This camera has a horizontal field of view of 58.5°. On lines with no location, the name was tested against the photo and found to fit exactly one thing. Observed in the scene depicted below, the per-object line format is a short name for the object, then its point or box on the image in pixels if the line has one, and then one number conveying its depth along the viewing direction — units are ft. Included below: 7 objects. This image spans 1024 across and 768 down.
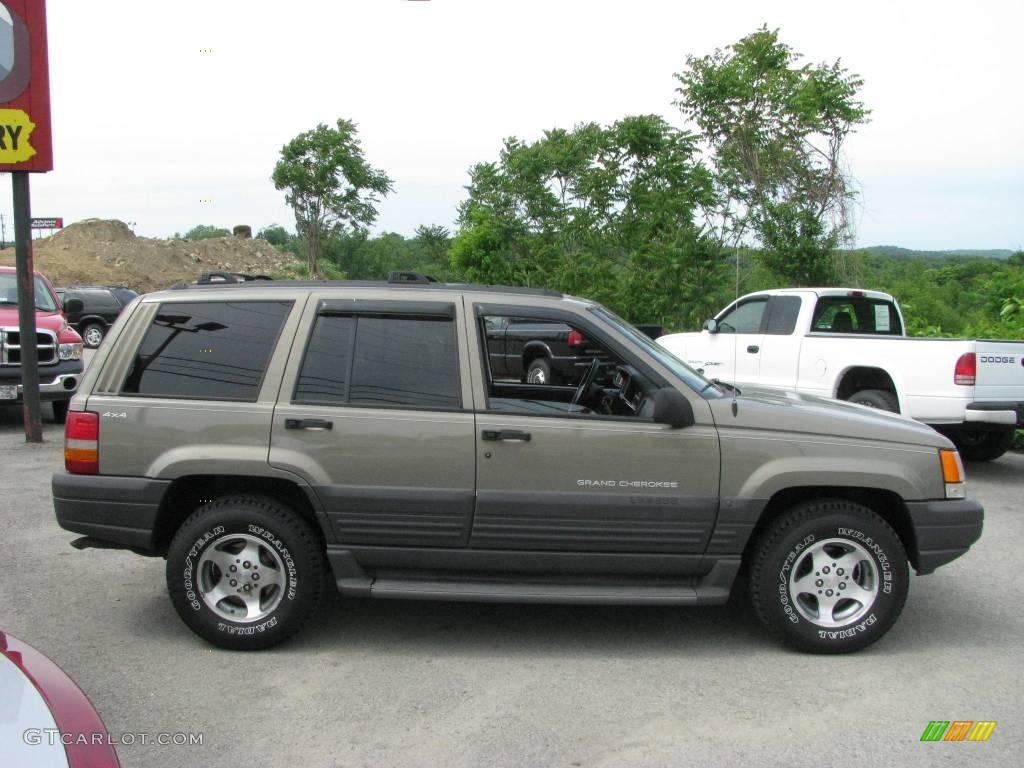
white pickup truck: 28.12
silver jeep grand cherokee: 14.85
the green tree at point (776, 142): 57.31
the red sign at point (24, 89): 32.42
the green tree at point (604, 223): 59.31
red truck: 37.22
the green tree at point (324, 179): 102.17
